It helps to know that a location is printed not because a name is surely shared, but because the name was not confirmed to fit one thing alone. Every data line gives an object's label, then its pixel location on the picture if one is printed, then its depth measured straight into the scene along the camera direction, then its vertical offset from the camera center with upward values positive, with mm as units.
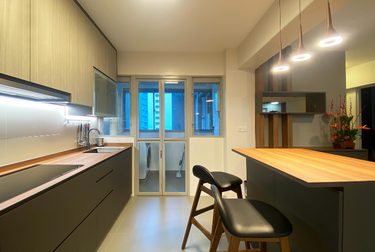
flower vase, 2734 -312
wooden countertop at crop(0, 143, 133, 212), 874 -348
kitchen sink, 2613 -364
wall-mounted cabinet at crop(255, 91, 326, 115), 2766 +452
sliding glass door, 3145 -171
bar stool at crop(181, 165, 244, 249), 1402 -548
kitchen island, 775 -429
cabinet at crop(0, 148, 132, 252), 821 -623
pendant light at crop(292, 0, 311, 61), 1422 +687
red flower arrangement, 2719 -17
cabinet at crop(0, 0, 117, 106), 1062 +729
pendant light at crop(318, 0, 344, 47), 1116 +659
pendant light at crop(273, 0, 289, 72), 1734 +684
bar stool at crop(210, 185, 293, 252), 874 -567
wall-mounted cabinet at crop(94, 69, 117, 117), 2264 +514
